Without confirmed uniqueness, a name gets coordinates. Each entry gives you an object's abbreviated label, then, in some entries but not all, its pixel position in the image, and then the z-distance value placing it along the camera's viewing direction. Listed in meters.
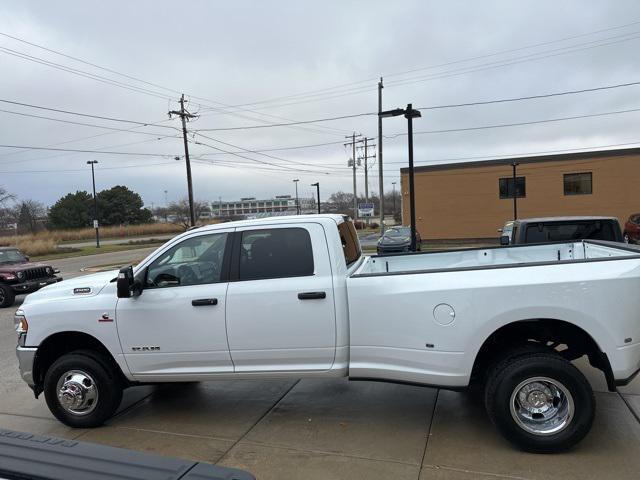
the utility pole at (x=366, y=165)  68.18
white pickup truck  3.63
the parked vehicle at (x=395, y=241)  24.27
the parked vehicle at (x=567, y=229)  8.43
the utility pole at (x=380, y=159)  33.22
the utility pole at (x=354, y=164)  67.06
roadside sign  59.80
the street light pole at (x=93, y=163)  45.12
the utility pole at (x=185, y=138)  36.31
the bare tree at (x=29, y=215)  84.06
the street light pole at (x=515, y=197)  31.98
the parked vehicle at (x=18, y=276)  13.38
